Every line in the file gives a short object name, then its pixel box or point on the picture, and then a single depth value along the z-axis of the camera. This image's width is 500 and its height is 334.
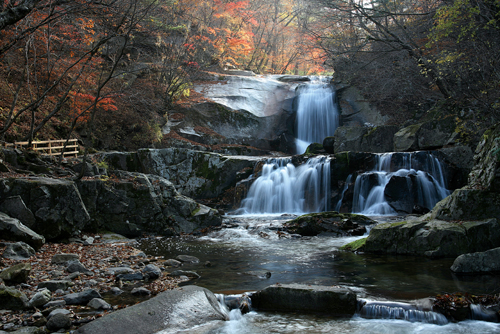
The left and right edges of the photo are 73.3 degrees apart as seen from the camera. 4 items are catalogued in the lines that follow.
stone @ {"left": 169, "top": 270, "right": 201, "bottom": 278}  5.84
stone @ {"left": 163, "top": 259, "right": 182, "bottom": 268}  6.57
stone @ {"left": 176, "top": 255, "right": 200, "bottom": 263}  7.00
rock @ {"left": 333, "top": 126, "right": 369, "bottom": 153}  16.89
